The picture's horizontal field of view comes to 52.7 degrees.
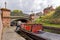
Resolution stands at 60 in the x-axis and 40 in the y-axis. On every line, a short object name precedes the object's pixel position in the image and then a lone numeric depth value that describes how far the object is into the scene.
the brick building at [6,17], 6.50
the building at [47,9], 24.20
